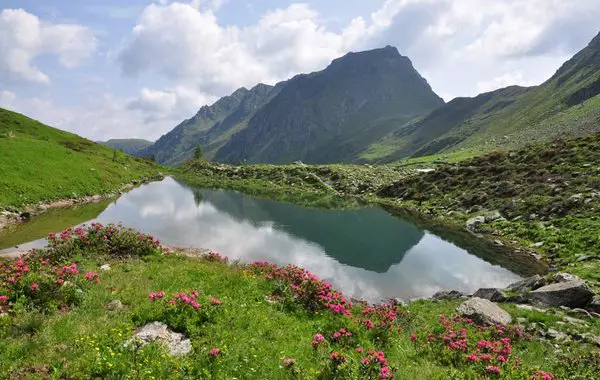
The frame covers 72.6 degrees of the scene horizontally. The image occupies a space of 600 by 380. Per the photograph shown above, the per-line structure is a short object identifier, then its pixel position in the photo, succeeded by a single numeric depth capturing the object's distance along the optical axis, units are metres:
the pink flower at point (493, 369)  12.78
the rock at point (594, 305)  22.03
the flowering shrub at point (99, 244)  22.84
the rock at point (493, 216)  55.96
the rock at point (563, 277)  24.97
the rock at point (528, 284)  26.66
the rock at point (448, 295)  27.63
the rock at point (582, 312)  21.08
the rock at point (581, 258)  33.03
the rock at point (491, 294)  25.89
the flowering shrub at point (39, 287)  13.82
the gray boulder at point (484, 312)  19.98
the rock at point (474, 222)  55.88
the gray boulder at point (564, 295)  22.94
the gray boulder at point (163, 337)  12.02
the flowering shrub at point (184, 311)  13.39
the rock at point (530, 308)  22.27
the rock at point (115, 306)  14.73
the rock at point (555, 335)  18.54
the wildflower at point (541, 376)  12.06
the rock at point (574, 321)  19.96
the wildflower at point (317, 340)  13.35
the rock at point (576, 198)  48.00
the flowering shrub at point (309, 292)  17.38
